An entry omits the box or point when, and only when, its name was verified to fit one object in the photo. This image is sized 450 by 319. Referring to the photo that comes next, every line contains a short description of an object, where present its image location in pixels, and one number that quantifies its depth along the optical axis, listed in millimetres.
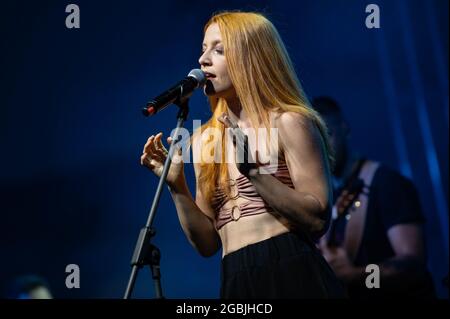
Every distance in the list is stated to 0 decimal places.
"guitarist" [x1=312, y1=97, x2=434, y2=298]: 5413
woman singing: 4226
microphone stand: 4051
